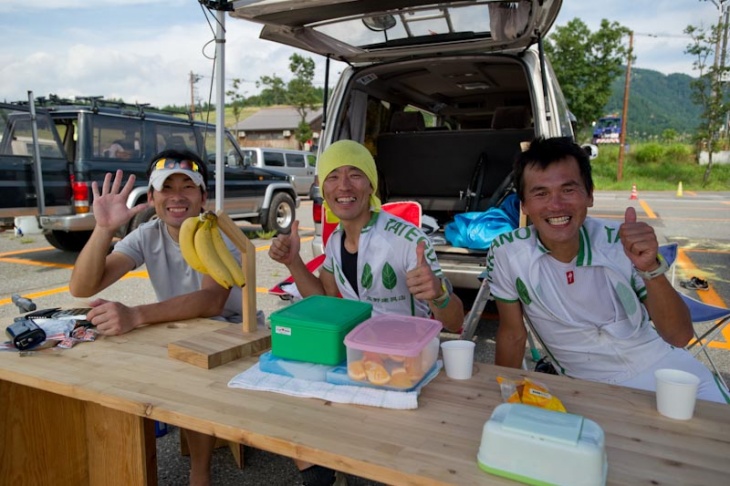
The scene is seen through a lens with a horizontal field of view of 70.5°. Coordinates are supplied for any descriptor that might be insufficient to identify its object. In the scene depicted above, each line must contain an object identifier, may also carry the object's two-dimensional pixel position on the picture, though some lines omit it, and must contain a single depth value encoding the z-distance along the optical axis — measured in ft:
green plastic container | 5.22
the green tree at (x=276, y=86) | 126.00
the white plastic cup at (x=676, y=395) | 4.38
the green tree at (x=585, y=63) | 91.09
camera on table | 6.14
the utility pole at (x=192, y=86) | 146.82
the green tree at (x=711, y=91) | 71.36
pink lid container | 4.79
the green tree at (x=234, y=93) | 116.67
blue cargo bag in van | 13.64
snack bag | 4.41
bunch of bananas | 6.16
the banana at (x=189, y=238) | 6.18
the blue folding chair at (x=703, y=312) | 8.53
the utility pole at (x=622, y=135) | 80.07
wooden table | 3.83
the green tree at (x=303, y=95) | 116.47
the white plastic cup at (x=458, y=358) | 5.28
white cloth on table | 4.70
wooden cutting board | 5.73
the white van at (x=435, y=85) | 10.73
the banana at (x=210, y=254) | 6.13
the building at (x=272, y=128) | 157.48
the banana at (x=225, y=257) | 6.45
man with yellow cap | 7.35
